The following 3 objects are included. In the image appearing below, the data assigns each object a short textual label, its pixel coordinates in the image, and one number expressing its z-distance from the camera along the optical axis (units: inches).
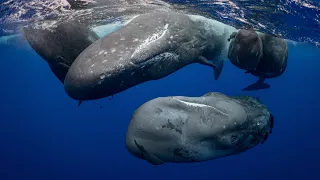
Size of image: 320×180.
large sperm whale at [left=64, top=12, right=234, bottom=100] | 177.3
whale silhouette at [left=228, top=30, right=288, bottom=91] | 226.4
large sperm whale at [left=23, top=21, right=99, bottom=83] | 226.1
